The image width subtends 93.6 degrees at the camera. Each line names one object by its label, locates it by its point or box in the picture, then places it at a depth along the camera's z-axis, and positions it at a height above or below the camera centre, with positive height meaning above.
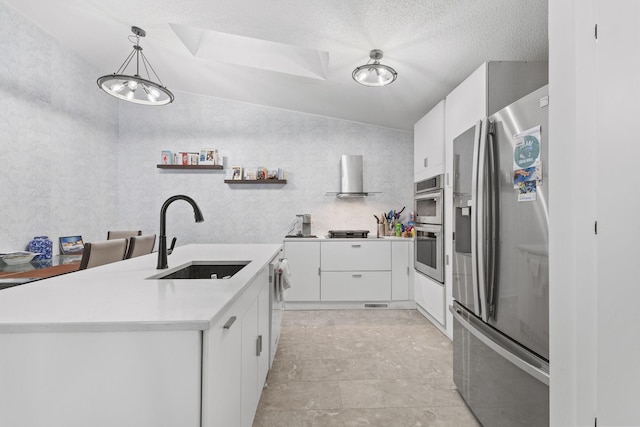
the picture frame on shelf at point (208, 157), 4.23 +0.87
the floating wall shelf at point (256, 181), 4.18 +0.53
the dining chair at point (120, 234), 3.61 -0.20
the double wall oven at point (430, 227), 2.93 -0.07
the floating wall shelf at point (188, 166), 4.20 +0.73
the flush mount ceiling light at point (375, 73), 2.37 +1.19
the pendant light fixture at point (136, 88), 2.30 +1.08
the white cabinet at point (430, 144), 2.91 +0.81
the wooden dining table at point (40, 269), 1.99 -0.39
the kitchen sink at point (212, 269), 1.88 -0.32
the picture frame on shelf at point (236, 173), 4.24 +0.65
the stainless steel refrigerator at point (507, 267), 1.17 -0.21
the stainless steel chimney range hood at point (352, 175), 4.08 +0.61
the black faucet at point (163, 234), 1.46 -0.08
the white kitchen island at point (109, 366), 0.78 -0.39
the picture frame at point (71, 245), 3.37 -0.32
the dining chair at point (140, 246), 2.69 -0.26
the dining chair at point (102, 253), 2.14 -0.27
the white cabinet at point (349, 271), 3.72 -0.64
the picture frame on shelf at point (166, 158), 4.21 +0.85
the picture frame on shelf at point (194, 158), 4.25 +0.85
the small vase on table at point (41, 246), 3.00 -0.30
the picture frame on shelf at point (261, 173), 4.21 +0.64
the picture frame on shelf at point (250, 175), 4.21 +0.62
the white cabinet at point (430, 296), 2.93 -0.81
